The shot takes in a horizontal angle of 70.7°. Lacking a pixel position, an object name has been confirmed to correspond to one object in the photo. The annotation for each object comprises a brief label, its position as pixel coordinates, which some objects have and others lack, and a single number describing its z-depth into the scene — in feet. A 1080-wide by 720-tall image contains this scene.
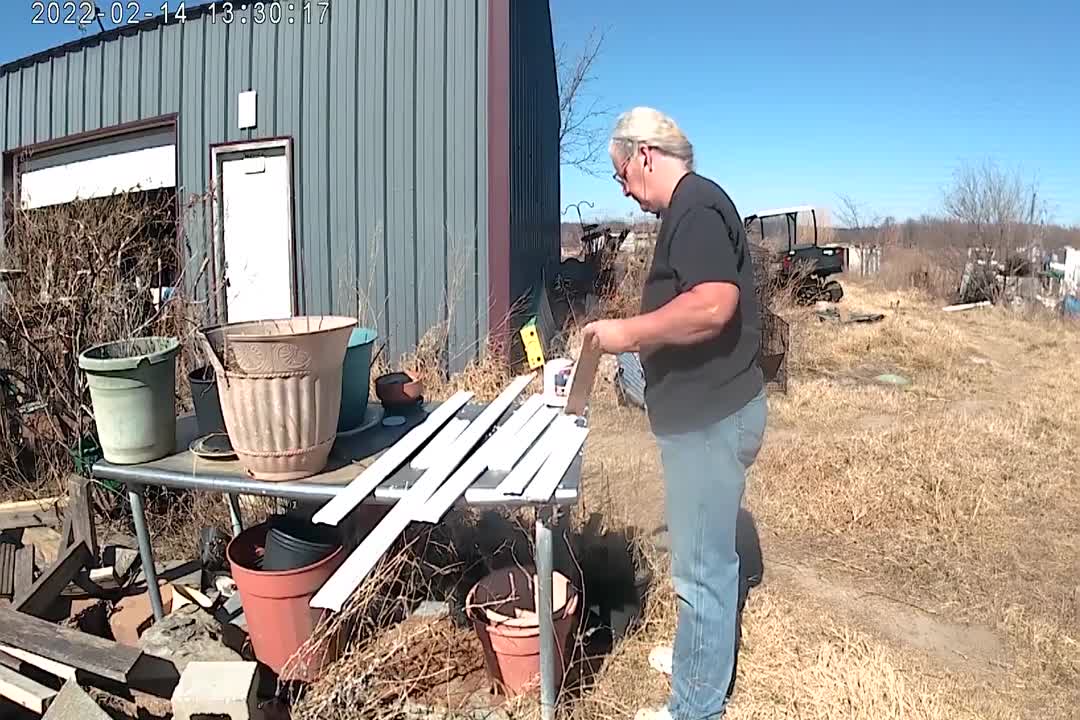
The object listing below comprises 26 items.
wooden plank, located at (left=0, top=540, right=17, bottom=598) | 10.07
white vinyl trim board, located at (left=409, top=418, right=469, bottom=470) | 8.07
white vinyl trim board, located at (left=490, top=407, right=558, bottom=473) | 7.75
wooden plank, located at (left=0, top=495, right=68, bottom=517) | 12.03
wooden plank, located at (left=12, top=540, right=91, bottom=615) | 9.10
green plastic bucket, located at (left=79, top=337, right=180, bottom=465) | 7.88
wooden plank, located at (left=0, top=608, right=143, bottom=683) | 7.41
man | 6.38
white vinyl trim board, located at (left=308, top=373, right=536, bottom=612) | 6.38
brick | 9.55
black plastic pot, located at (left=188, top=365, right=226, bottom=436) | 8.93
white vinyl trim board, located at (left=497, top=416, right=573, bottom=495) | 7.05
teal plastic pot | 8.71
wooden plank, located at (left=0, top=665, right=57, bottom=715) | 7.18
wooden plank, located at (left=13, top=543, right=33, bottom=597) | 9.81
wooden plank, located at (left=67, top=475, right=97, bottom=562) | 10.44
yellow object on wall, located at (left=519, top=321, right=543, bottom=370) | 19.51
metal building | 19.79
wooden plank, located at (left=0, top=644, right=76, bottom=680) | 7.52
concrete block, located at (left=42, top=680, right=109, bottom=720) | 6.79
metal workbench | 7.22
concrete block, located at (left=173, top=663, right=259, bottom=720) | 6.97
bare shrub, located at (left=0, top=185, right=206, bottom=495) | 12.18
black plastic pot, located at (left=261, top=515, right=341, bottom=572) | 8.26
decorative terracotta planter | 6.96
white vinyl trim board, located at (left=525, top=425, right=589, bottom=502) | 6.89
